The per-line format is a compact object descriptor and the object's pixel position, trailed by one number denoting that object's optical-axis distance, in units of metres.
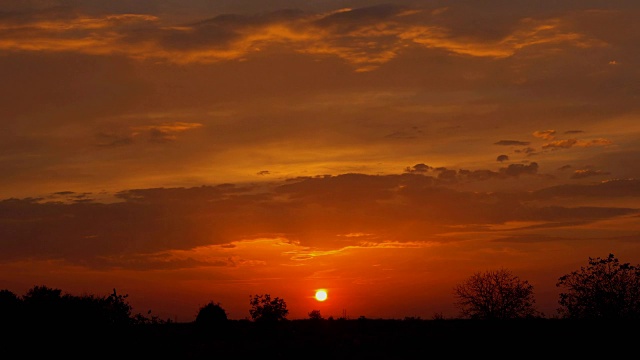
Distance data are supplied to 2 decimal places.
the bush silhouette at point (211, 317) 77.00
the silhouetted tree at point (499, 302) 78.19
